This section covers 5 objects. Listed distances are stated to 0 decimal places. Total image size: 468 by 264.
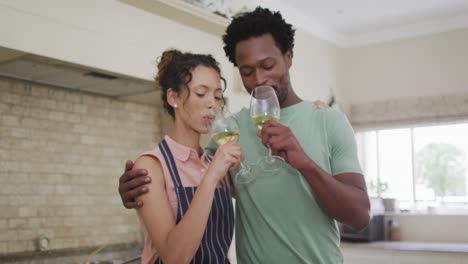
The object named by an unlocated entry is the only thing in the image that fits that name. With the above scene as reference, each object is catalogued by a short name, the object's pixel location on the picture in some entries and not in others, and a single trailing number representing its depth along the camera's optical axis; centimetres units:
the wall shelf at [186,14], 319
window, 562
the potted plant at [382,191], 577
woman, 117
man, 127
